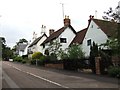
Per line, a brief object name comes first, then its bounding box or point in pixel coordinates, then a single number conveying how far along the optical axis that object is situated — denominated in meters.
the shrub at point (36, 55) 25.01
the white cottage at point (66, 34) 22.78
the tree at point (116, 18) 8.81
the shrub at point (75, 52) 14.86
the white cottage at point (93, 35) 15.89
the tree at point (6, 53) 49.67
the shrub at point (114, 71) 8.52
